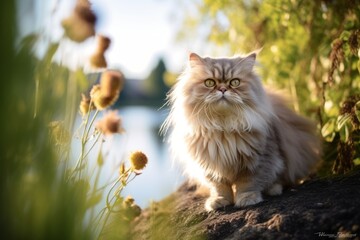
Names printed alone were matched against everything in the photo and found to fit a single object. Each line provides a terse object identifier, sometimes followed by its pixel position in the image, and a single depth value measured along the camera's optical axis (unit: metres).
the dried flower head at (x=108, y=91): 0.70
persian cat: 0.96
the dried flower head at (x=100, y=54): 0.71
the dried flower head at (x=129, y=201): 0.81
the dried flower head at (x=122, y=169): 0.79
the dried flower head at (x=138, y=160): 0.75
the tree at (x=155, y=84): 20.11
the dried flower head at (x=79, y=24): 0.59
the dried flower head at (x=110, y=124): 0.71
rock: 0.73
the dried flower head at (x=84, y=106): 0.79
